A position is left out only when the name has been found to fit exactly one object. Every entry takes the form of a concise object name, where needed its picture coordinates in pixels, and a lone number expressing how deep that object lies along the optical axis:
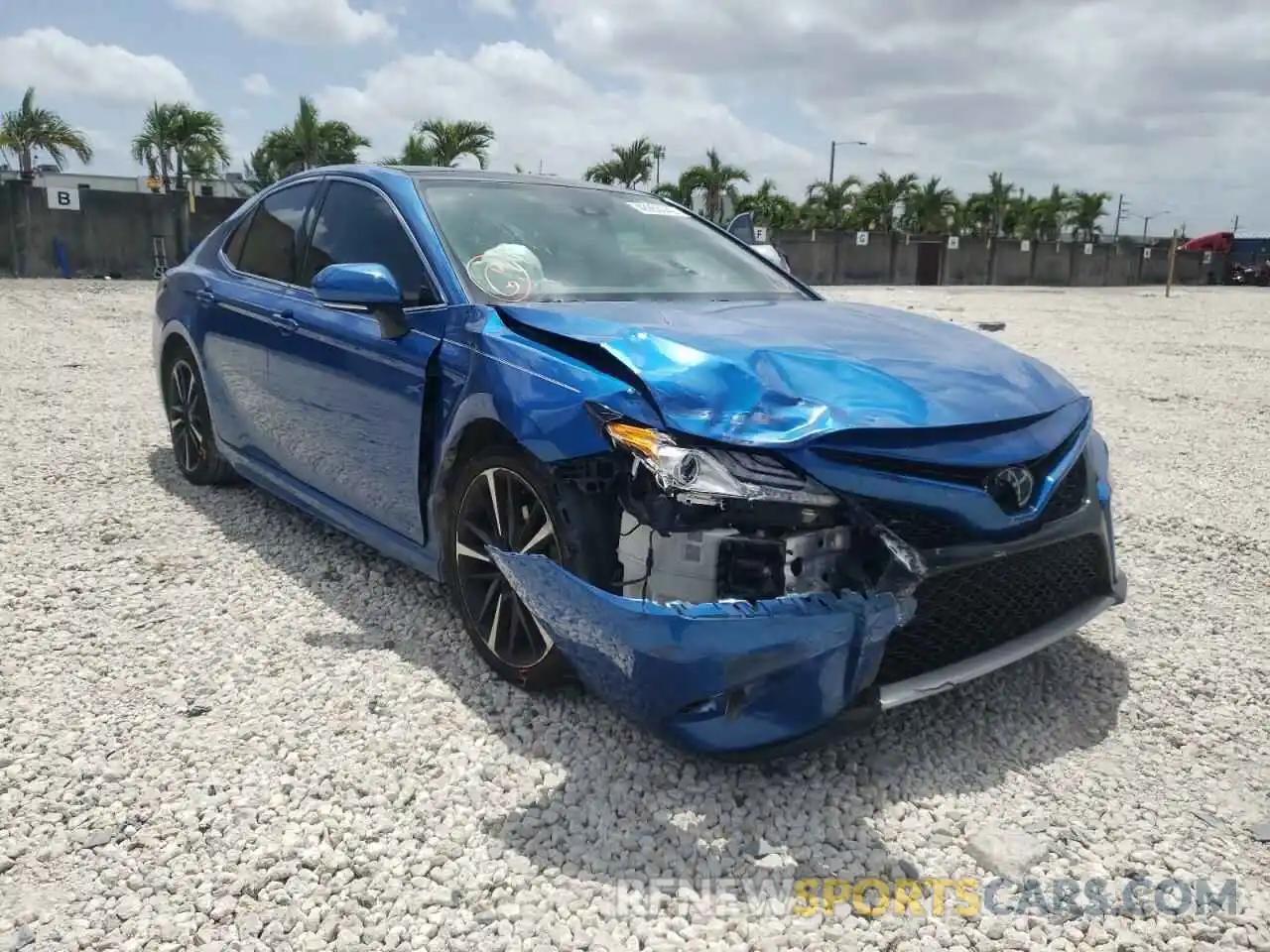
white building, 36.34
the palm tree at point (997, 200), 51.47
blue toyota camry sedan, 2.35
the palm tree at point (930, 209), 48.34
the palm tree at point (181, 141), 31.88
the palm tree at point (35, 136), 30.84
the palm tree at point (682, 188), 42.97
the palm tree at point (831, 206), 48.34
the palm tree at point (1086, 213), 55.47
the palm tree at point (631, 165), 40.59
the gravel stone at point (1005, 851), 2.30
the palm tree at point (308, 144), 31.34
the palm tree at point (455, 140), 30.72
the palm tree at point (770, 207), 45.59
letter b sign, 22.09
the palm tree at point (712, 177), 42.41
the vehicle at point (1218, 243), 55.66
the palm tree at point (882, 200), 48.34
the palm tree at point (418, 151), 30.66
